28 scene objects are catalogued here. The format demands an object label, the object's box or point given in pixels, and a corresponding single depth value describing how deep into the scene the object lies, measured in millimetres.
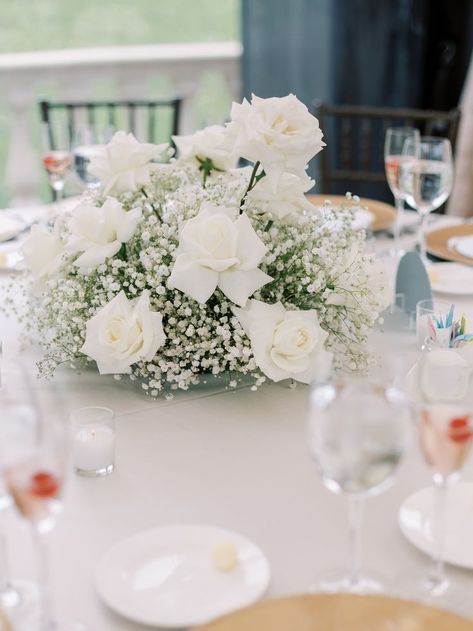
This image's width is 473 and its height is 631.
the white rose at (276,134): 1214
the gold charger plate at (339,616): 777
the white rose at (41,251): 1340
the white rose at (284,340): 1201
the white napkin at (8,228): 2011
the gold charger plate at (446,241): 1915
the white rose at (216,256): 1192
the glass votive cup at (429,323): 1362
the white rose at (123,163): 1378
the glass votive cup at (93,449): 1078
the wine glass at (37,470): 759
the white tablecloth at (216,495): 913
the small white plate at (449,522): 917
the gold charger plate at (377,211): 2131
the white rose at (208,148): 1447
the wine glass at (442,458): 808
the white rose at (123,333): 1202
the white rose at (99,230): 1246
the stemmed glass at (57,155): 2070
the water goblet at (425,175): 1821
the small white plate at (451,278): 1727
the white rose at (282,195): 1275
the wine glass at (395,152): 1974
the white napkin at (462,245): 1942
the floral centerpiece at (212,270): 1205
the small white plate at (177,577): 822
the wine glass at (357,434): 783
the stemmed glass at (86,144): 2049
